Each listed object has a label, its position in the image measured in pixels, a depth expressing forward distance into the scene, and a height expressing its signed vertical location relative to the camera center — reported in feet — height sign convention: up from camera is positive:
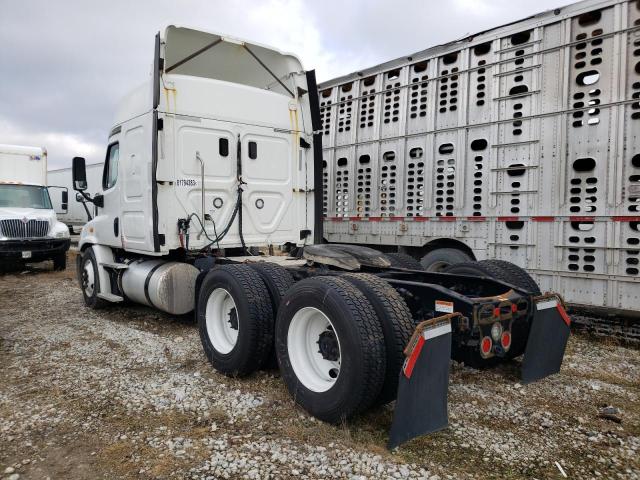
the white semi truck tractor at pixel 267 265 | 10.84 -1.52
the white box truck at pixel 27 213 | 39.97 +0.76
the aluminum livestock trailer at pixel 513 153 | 18.85 +3.32
